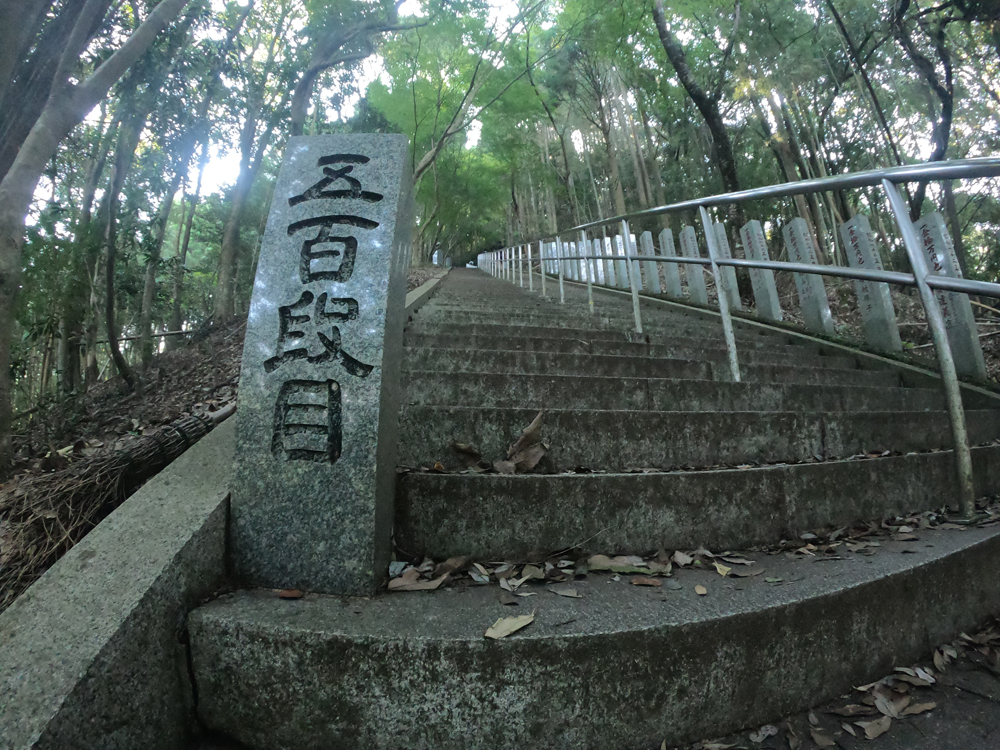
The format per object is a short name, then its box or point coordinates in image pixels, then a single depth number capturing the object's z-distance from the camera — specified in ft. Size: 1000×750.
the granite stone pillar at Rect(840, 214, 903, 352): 12.46
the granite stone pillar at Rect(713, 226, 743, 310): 15.66
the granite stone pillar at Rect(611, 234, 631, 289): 26.00
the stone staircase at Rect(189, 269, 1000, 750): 3.77
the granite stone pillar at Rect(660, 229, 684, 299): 21.25
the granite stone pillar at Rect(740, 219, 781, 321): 15.93
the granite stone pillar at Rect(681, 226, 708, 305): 18.94
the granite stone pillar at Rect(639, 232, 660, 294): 20.88
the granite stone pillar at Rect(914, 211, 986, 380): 10.49
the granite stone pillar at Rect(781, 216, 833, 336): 14.23
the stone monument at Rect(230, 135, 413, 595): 4.58
